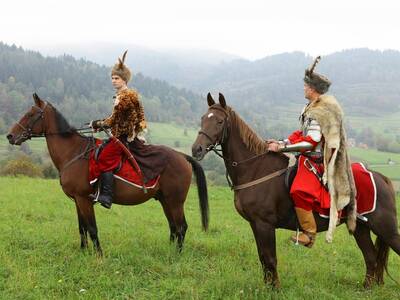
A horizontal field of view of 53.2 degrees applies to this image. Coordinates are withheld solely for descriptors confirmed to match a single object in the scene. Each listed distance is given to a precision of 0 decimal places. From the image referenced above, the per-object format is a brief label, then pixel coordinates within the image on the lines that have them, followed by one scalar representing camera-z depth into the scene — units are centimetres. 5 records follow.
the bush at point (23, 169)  2856
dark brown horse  570
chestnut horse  727
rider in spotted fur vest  709
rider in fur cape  545
